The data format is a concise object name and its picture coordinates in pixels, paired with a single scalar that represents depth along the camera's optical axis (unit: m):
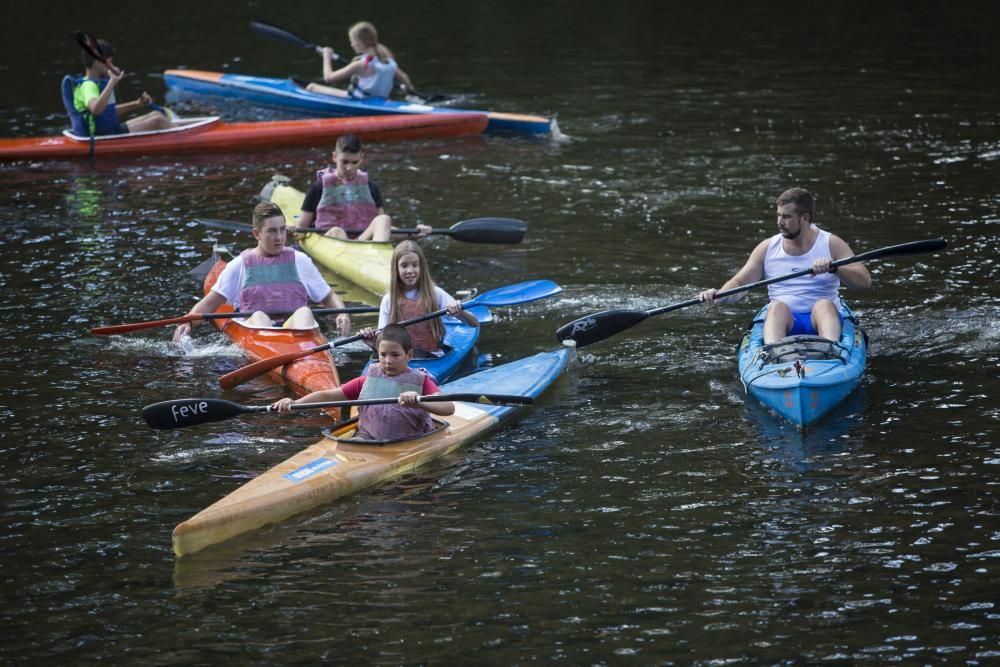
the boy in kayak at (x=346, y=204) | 20.53
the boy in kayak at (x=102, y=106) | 27.23
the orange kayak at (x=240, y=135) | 28.44
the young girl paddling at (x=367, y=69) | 30.09
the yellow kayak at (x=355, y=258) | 20.08
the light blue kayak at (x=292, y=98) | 29.84
